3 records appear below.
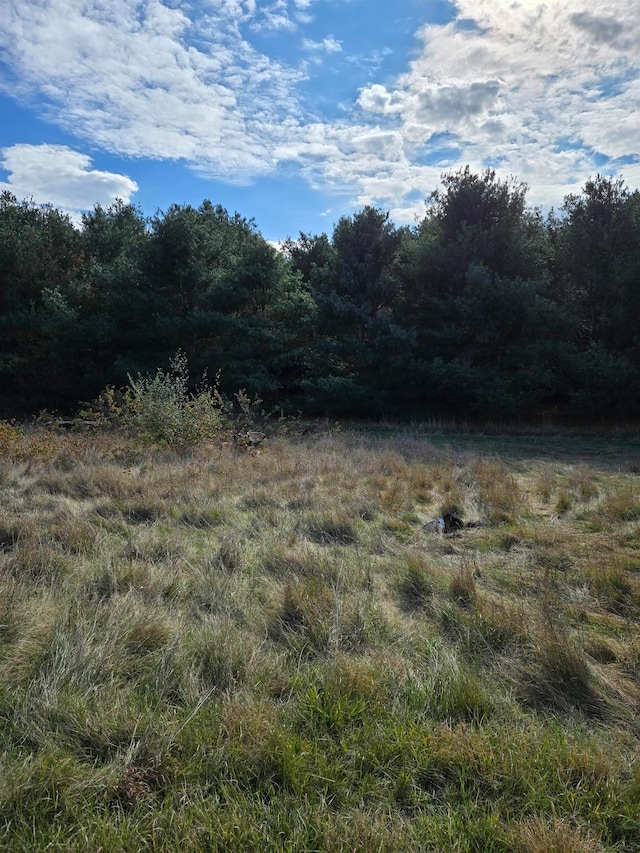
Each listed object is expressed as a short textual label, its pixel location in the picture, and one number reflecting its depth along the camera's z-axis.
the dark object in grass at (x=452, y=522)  4.86
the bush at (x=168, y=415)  8.01
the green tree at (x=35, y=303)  16.30
